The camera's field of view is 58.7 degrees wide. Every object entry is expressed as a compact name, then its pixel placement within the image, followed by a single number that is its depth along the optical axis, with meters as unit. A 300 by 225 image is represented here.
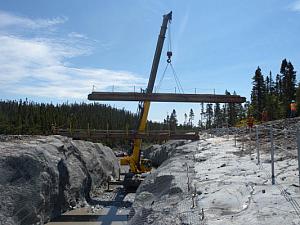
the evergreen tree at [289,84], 50.26
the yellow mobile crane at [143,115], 24.07
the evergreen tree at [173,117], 101.35
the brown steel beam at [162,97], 21.86
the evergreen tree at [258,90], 55.31
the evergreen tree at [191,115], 109.87
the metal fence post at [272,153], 6.49
